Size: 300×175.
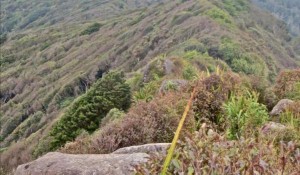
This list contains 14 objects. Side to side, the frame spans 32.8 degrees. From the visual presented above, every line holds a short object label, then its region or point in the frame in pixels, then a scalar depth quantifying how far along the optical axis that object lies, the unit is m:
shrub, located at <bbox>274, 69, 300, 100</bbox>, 15.28
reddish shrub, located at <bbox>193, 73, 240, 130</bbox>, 11.78
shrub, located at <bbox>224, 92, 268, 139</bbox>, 10.56
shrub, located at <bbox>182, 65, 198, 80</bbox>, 23.14
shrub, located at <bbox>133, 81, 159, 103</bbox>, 16.56
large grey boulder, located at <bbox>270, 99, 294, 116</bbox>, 12.57
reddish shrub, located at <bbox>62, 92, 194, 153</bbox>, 9.98
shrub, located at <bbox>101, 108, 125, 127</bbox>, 17.95
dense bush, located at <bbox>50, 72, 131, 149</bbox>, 22.16
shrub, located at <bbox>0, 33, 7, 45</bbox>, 154.00
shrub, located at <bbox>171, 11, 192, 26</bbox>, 91.50
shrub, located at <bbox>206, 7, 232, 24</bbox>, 78.50
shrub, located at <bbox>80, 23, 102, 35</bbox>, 129.50
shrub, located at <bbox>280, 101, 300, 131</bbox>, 11.05
